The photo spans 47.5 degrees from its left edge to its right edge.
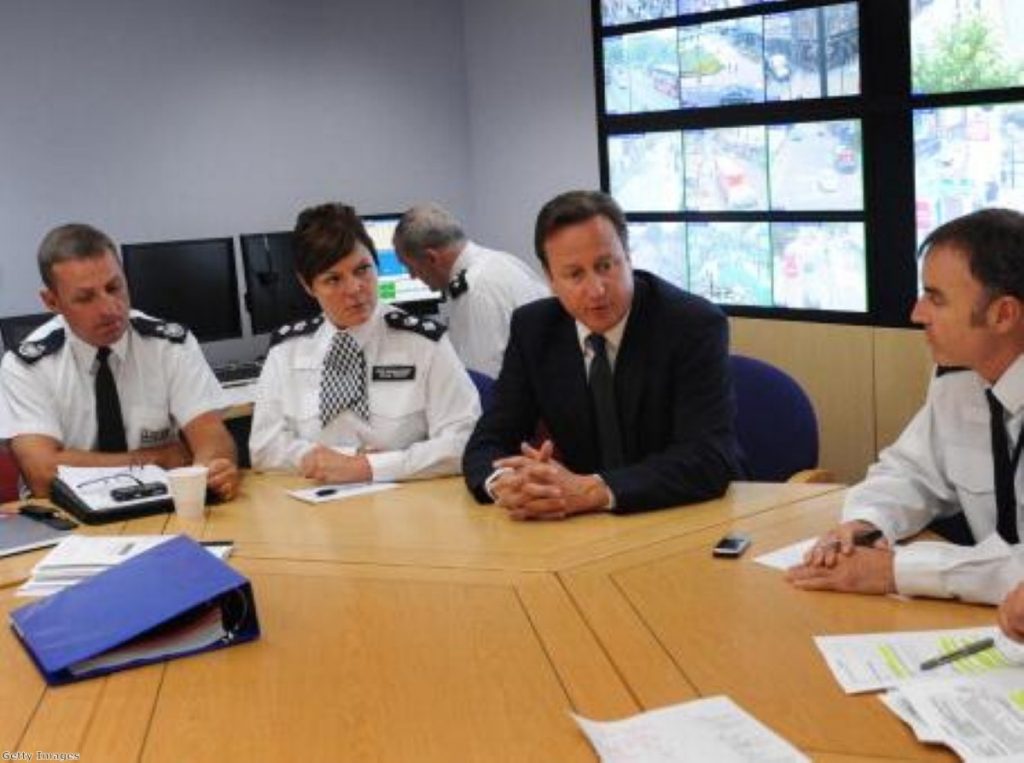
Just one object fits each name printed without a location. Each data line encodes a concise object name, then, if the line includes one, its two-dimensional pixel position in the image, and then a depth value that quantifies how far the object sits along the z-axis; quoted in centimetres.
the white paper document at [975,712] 136
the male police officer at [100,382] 300
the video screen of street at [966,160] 407
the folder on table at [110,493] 263
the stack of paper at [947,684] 139
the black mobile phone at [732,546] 210
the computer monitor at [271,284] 538
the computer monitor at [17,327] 470
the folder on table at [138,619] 177
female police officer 297
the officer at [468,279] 436
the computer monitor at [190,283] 501
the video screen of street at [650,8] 491
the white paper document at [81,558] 218
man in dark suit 251
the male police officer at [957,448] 187
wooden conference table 150
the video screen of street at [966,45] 398
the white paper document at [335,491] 270
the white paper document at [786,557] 204
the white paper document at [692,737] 139
